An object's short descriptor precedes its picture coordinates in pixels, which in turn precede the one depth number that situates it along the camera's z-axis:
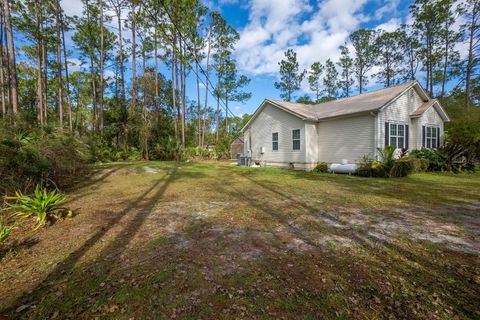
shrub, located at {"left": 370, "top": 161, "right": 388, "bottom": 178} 9.18
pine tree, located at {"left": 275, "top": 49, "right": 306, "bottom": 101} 29.44
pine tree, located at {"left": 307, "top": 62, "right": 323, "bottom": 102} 30.44
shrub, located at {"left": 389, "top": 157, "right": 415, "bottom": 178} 9.17
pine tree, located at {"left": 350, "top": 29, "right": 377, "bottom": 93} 25.67
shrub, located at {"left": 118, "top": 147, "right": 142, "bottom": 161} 16.89
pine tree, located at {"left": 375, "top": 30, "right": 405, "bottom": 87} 23.52
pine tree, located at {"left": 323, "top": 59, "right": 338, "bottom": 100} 29.80
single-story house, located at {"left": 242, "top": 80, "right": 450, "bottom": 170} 10.54
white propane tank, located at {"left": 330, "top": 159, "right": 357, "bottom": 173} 10.36
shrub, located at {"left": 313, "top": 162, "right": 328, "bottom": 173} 11.59
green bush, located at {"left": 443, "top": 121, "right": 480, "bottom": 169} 9.95
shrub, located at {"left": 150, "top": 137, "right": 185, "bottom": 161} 17.77
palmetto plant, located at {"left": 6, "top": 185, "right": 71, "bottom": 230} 3.79
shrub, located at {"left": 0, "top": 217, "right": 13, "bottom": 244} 2.98
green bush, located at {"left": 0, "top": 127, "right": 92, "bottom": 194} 5.21
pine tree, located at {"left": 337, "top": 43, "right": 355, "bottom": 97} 27.92
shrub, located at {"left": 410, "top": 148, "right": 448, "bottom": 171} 10.72
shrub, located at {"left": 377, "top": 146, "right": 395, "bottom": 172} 9.16
